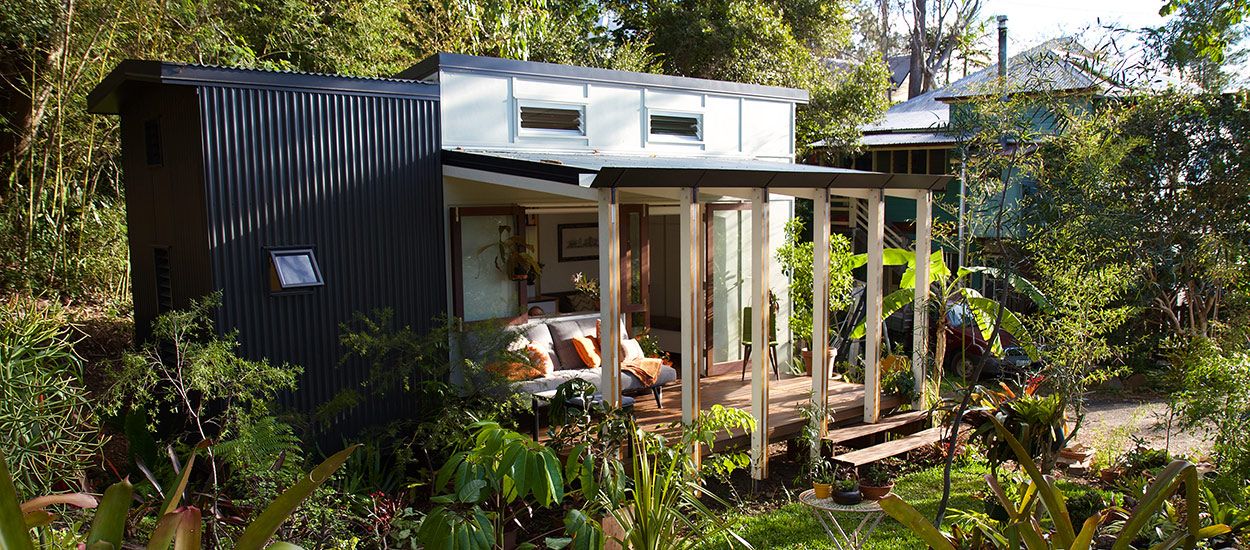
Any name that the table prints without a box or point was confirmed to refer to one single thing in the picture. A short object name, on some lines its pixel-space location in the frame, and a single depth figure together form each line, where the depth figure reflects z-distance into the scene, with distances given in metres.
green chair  10.40
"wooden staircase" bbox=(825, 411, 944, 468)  8.10
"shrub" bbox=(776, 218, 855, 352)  11.09
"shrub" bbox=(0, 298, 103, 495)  3.93
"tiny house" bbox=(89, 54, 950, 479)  7.03
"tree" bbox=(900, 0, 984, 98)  29.58
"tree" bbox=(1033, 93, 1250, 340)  9.12
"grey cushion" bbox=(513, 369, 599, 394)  8.12
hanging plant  8.75
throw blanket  8.53
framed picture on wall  11.55
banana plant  9.22
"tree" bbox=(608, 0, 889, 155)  18.78
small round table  5.56
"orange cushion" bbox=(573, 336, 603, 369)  8.85
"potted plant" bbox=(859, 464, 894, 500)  8.11
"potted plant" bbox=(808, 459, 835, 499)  7.71
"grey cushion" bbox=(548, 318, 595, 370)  8.96
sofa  8.48
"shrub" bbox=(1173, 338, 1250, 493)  5.82
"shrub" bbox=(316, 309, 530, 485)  6.85
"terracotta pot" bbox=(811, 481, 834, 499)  6.38
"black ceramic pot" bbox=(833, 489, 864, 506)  5.84
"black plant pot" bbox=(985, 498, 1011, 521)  6.59
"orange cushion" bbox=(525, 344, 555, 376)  8.30
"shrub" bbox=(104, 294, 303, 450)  5.36
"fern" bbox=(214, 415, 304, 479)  5.16
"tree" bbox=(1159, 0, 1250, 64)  8.51
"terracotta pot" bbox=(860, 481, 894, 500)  6.09
